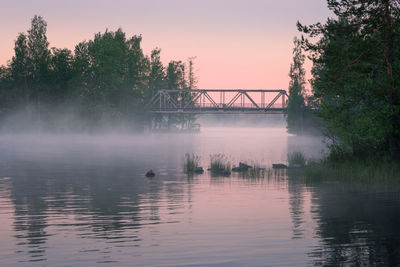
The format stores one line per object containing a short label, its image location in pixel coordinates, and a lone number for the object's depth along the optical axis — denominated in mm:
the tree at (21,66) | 137625
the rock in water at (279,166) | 45438
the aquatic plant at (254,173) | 38000
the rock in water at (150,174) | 39688
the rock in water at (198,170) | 41500
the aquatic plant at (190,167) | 42156
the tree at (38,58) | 134500
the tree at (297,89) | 138750
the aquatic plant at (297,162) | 45509
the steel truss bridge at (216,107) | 170500
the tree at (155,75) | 174750
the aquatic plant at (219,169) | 39812
